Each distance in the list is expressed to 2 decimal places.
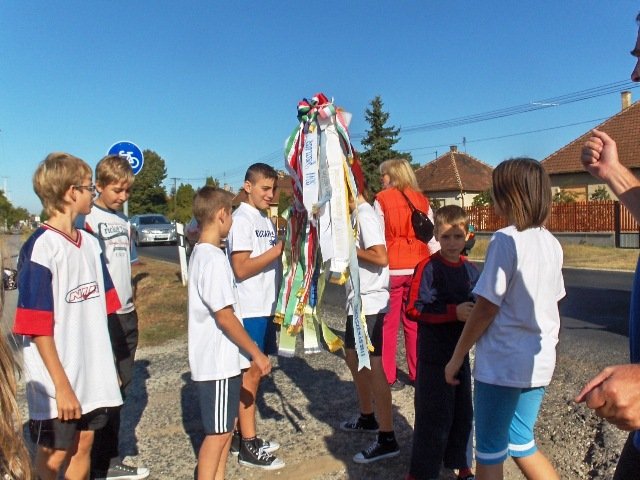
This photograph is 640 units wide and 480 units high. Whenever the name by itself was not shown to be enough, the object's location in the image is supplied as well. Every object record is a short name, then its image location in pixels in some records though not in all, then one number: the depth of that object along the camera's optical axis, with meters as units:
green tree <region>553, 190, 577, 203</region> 30.25
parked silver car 30.41
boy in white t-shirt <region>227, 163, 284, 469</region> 3.96
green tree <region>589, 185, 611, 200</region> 29.73
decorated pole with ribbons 3.70
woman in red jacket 5.17
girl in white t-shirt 2.75
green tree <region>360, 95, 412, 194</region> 44.19
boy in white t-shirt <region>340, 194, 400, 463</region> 3.91
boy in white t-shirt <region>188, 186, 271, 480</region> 3.19
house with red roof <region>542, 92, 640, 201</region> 30.38
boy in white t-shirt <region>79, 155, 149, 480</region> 3.82
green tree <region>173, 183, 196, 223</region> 45.43
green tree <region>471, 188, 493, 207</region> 34.03
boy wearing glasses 2.71
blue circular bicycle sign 10.25
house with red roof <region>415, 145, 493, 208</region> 47.19
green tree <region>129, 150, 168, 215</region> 58.47
